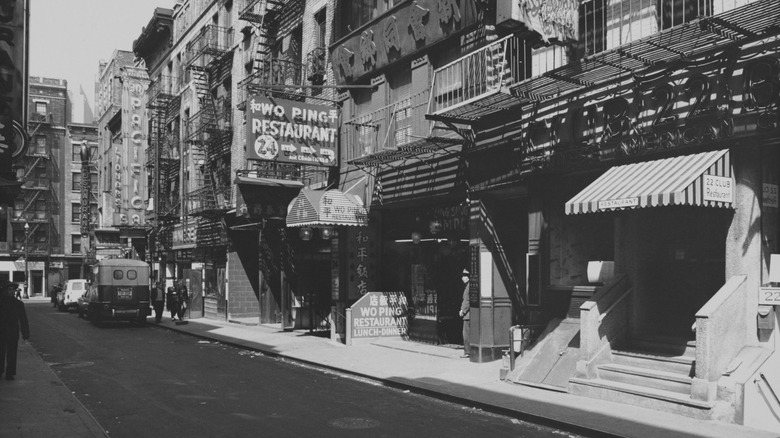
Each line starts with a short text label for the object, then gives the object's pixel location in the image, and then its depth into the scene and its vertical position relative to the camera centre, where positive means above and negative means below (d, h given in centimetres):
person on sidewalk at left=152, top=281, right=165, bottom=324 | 3061 -221
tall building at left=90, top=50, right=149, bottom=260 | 4519 +467
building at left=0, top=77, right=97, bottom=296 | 7088 +545
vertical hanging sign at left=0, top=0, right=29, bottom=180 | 1043 +270
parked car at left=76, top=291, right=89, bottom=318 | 3449 -265
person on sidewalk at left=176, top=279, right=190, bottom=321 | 3012 -205
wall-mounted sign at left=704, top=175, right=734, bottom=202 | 1020 +90
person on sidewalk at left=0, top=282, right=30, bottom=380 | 1387 -151
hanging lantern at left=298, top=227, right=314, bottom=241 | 2105 +54
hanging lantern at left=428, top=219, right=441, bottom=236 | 1847 +64
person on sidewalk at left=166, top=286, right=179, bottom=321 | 3027 -229
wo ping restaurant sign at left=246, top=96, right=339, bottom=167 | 2048 +361
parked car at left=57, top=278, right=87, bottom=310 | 4088 -236
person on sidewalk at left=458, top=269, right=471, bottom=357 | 1622 -153
